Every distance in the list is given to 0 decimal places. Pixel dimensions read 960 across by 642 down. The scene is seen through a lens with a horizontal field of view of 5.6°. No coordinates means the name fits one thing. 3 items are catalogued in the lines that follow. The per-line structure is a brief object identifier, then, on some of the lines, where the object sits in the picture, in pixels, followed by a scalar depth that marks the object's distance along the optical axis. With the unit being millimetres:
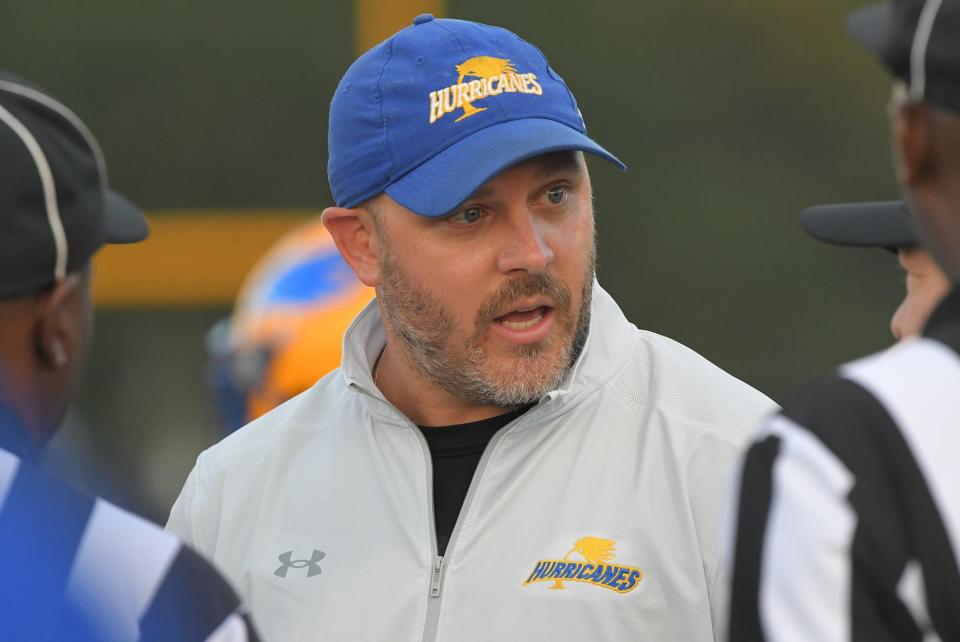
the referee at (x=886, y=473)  6748
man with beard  7180
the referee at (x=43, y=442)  6873
